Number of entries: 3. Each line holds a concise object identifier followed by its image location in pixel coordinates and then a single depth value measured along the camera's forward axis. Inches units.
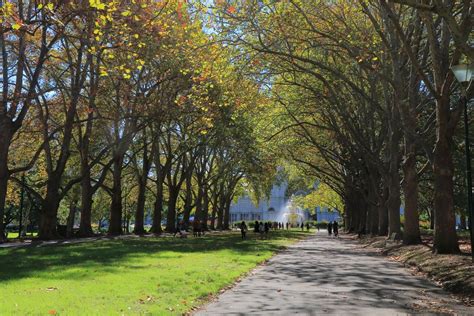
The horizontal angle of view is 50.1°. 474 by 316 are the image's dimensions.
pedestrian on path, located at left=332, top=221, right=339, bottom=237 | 1876.1
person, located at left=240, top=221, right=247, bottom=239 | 1372.0
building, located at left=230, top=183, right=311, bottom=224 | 5002.5
